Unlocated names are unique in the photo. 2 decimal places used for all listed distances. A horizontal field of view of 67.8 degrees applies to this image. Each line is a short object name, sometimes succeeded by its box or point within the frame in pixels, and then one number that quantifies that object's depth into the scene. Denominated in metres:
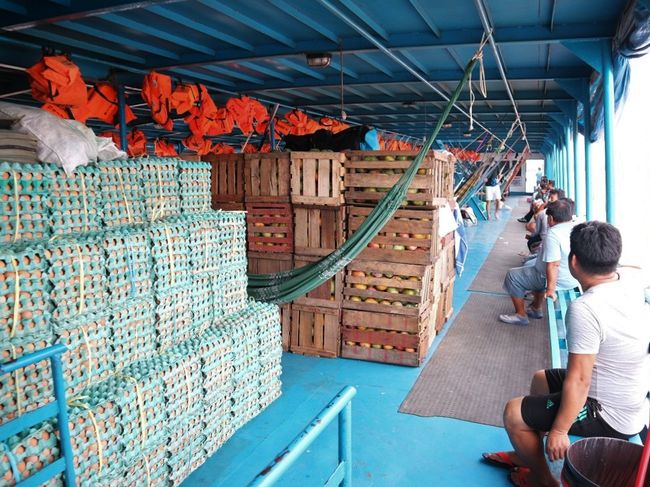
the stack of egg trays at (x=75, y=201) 2.50
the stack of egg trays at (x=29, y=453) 1.94
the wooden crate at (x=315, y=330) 5.11
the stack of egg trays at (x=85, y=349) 2.38
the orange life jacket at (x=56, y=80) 5.04
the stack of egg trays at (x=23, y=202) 2.27
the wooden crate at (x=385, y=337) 4.84
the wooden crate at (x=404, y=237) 4.80
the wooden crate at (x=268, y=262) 5.29
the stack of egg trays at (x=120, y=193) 2.82
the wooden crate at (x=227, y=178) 5.38
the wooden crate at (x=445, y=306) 5.81
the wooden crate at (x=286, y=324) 5.32
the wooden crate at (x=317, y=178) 4.97
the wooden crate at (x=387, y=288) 4.81
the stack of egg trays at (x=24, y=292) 2.11
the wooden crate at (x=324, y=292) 5.09
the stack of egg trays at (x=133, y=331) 2.68
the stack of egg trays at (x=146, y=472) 2.55
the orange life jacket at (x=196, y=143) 11.15
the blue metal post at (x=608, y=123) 5.39
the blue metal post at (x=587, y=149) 7.68
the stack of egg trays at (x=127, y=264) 2.66
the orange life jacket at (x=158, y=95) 6.64
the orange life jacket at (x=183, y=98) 7.00
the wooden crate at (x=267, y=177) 5.12
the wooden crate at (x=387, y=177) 4.77
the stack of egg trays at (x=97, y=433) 2.30
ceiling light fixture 6.18
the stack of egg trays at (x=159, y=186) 3.11
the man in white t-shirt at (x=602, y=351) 2.30
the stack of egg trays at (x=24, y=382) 2.03
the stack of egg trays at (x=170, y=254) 2.98
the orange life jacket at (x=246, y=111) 8.76
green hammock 4.46
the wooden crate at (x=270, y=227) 5.24
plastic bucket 2.15
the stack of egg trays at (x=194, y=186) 3.44
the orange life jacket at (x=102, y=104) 6.54
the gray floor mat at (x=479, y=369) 3.98
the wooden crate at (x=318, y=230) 5.06
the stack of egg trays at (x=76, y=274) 2.34
